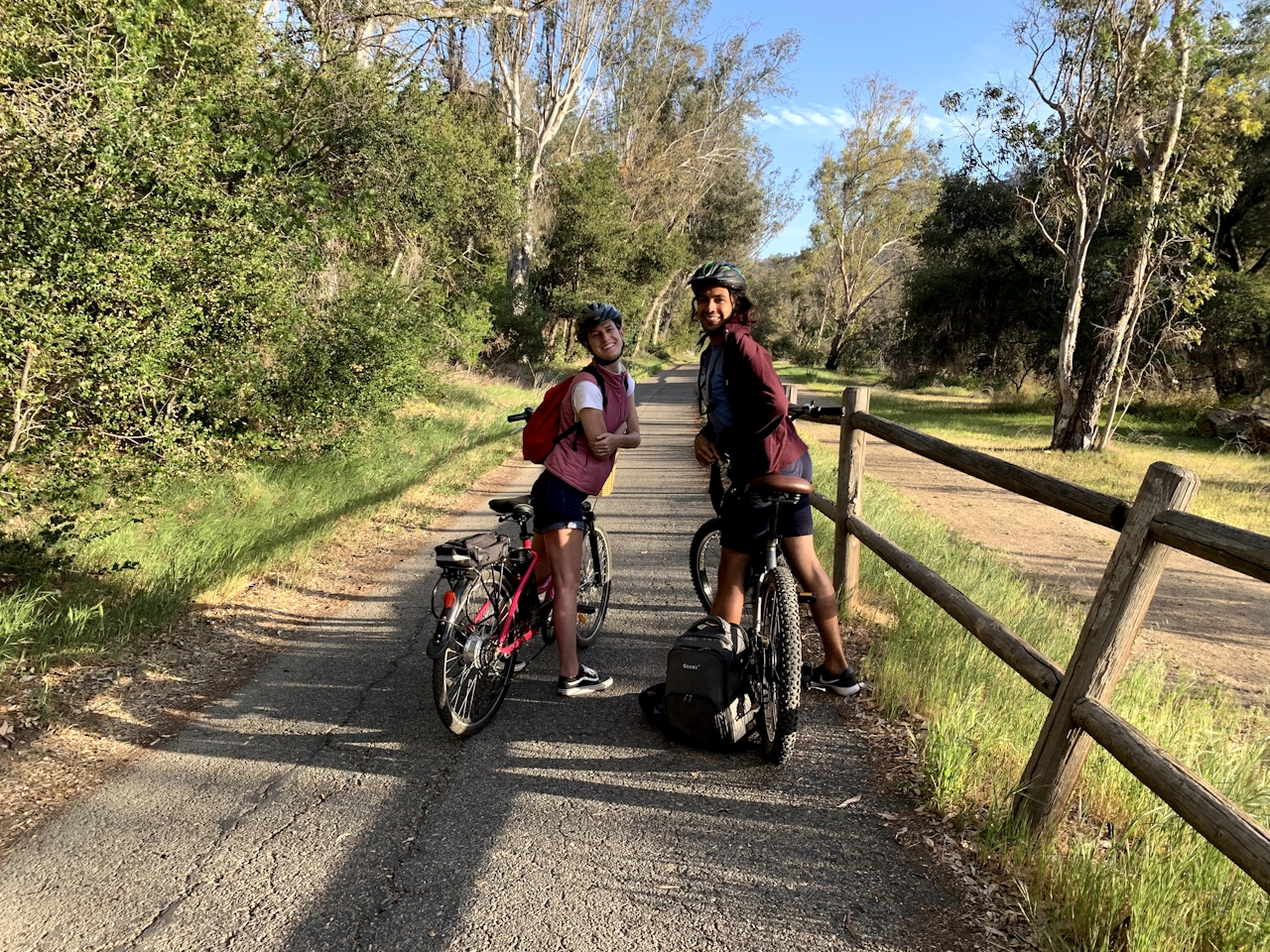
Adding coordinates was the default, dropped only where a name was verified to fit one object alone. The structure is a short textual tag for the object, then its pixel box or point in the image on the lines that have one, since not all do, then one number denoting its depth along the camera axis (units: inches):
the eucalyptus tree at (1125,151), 551.8
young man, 121.3
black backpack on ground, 115.9
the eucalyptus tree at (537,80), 861.2
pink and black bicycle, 119.0
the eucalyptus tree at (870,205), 1481.3
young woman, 133.0
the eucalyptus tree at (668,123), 1192.8
